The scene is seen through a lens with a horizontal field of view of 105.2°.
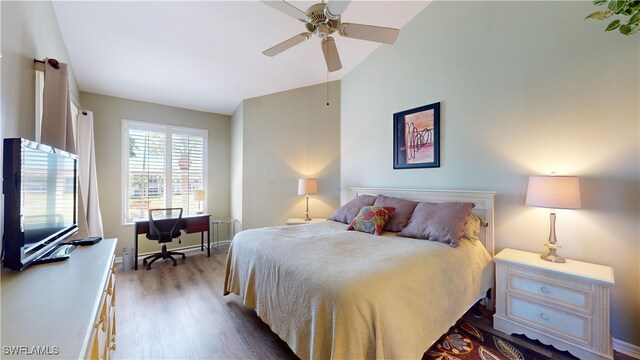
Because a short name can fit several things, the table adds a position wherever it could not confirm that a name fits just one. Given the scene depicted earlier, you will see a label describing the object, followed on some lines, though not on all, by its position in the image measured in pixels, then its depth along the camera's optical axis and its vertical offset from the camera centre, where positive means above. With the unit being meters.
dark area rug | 1.75 -1.25
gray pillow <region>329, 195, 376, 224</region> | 3.00 -0.34
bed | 1.25 -0.66
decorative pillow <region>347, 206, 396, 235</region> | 2.51 -0.40
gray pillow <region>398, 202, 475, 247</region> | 2.10 -0.37
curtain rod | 1.63 +0.80
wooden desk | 3.62 -0.69
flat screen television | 1.09 -0.10
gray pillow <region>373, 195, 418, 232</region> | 2.57 -0.34
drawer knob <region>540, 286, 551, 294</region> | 1.81 -0.80
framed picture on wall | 2.86 +0.55
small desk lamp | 4.37 -0.24
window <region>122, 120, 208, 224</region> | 4.00 +0.26
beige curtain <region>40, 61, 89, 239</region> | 1.65 +0.52
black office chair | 3.58 -0.76
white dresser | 0.66 -0.44
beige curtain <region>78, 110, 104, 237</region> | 3.09 +0.15
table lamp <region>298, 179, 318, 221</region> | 3.79 -0.08
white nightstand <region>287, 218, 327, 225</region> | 3.68 -0.60
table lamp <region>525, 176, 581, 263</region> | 1.79 -0.10
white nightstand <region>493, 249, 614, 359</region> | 1.62 -0.88
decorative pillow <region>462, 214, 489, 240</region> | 2.22 -0.41
